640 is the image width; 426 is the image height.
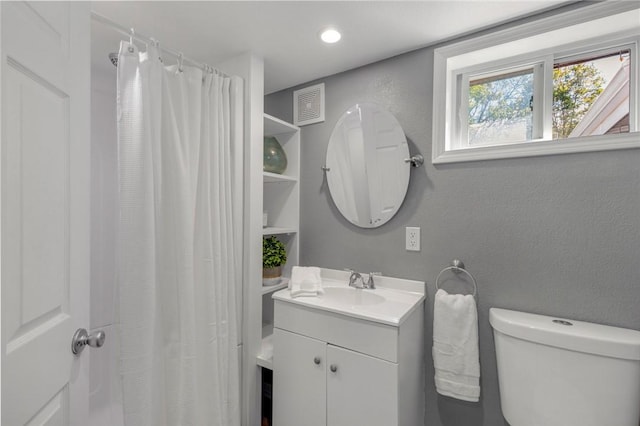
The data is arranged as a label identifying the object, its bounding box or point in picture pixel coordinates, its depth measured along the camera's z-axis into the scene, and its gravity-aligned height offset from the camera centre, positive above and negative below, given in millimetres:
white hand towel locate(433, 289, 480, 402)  1296 -635
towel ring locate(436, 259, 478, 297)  1396 -290
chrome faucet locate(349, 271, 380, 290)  1621 -408
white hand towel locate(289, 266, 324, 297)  1489 -391
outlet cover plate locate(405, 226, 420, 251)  1560 -153
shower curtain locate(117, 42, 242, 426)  1084 -141
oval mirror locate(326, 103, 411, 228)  1624 +273
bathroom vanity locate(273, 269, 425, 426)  1184 -675
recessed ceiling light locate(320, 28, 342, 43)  1382 +870
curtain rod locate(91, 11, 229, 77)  1061 +697
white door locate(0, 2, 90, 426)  588 -4
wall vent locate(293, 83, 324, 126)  1889 +716
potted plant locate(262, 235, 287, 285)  1800 -318
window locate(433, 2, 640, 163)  1212 +606
